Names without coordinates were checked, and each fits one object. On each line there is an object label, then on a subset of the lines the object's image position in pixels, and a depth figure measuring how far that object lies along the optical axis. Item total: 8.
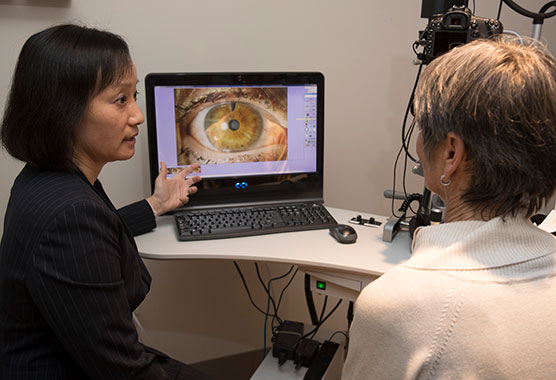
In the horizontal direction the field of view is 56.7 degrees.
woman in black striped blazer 0.99
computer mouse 1.57
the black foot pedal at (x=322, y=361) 1.62
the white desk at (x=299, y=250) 1.45
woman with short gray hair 0.69
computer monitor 1.70
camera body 1.43
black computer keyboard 1.60
